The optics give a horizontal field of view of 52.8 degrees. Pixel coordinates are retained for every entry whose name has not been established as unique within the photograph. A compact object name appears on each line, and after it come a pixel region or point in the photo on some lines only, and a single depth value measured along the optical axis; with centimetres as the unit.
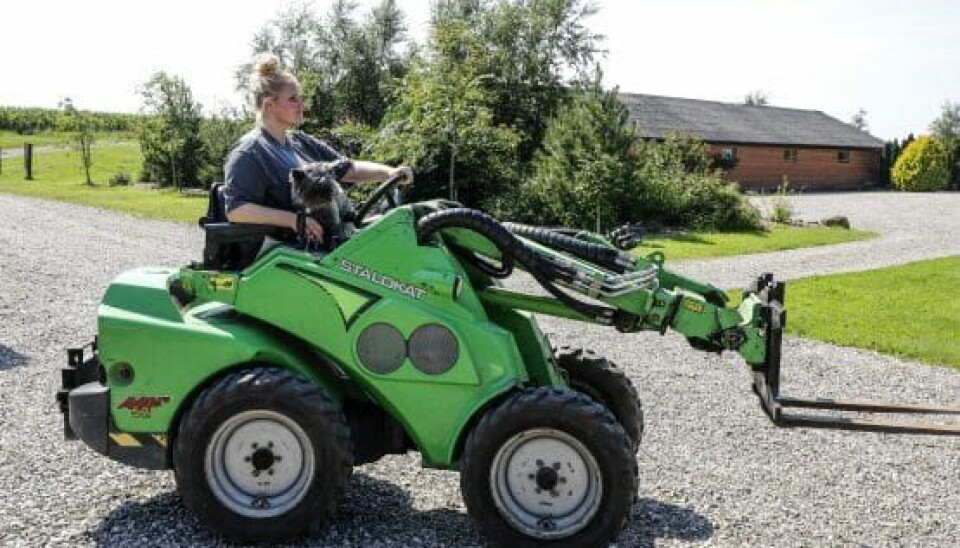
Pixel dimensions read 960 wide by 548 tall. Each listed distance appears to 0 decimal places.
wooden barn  4878
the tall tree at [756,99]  9872
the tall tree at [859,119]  10075
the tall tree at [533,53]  3050
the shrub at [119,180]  4440
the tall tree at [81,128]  4519
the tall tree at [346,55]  4050
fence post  4794
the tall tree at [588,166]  2288
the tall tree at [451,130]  2211
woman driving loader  513
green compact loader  481
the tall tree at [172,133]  4122
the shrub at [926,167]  5259
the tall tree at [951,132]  5378
